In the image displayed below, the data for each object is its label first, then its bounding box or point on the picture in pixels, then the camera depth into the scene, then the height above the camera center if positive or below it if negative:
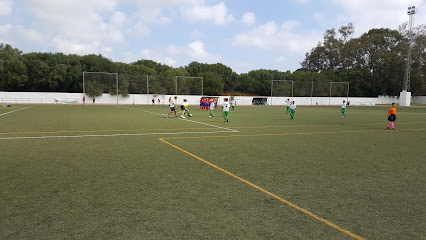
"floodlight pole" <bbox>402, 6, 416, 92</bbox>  57.95 +16.36
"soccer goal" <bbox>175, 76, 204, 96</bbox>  59.98 +2.67
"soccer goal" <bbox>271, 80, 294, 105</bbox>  66.19 +2.39
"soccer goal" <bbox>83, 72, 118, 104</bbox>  53.50 +2.52
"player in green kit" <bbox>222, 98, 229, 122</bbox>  20.83 -0.64
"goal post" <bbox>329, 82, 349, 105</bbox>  68.88 +2.62
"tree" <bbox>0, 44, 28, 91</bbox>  57.03 +4.03
